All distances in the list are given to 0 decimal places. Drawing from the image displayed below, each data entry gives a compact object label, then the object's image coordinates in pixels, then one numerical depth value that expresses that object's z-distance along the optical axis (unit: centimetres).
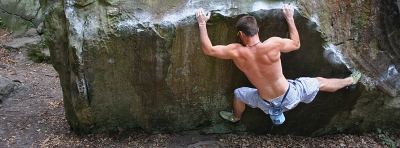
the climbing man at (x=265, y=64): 304
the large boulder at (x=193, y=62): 323
